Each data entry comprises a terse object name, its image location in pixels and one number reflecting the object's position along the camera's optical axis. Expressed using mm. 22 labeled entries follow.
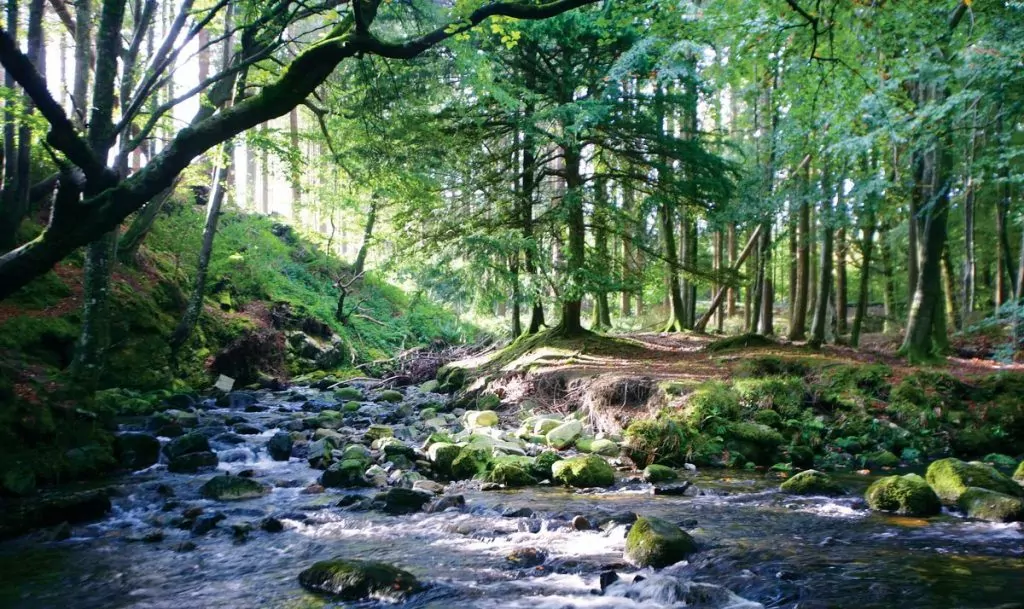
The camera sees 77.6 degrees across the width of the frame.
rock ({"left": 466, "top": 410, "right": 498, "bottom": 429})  12258
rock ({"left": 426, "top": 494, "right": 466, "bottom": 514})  7281
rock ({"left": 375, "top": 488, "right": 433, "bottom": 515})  7254
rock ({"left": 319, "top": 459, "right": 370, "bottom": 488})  8344
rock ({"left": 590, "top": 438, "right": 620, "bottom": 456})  10039
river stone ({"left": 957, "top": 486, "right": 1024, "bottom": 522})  6527
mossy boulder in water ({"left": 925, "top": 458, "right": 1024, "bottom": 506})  7369
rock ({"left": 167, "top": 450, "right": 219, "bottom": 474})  8867
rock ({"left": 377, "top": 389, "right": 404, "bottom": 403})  16172
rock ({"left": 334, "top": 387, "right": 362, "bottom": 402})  16094
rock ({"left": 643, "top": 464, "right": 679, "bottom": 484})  8500
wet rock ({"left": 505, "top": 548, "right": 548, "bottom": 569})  5520
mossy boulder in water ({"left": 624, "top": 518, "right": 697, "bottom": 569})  5426
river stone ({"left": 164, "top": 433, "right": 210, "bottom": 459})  9406
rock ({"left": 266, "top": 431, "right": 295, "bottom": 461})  9852
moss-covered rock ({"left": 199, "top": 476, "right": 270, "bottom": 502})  7617
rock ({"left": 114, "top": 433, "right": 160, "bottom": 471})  8875
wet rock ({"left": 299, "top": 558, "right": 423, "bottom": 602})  4789
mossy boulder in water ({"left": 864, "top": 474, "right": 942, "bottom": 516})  6910
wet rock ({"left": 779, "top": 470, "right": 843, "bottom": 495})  7867
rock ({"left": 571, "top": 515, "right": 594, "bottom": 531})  6457
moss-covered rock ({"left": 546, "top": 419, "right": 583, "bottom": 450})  10612
